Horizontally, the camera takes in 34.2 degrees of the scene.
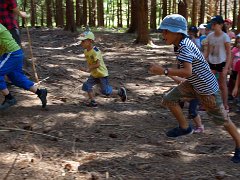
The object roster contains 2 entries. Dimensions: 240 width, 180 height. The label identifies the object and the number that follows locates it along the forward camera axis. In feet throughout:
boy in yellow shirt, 22.50
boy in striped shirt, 14.72
